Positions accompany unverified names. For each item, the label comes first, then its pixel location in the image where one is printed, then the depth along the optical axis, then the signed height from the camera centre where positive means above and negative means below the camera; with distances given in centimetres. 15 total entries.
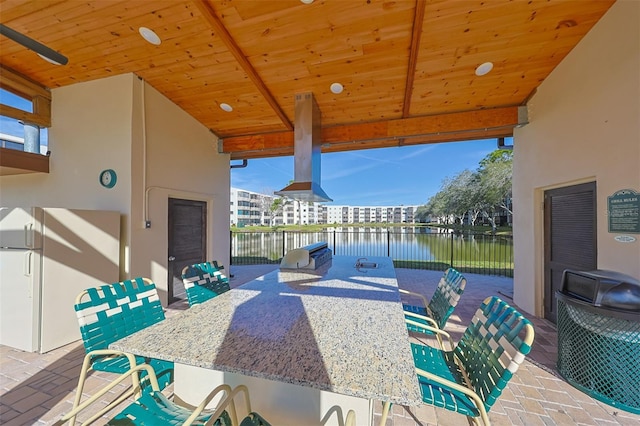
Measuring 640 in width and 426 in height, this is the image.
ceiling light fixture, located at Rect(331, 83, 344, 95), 323 +175
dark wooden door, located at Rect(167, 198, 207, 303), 390 -34
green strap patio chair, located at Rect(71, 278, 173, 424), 144 -67
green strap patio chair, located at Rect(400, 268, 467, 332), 185 -70
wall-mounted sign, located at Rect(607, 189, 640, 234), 193 +5
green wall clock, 325 +54
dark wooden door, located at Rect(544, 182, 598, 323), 250 -19
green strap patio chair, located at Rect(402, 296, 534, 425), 106 -75
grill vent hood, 331 +97
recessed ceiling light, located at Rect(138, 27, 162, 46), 255 +196
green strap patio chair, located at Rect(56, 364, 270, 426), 98 -86
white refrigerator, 248 -59
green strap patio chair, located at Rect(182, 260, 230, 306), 200 -56
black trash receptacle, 171 -88
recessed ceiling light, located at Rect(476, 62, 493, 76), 281 +175
